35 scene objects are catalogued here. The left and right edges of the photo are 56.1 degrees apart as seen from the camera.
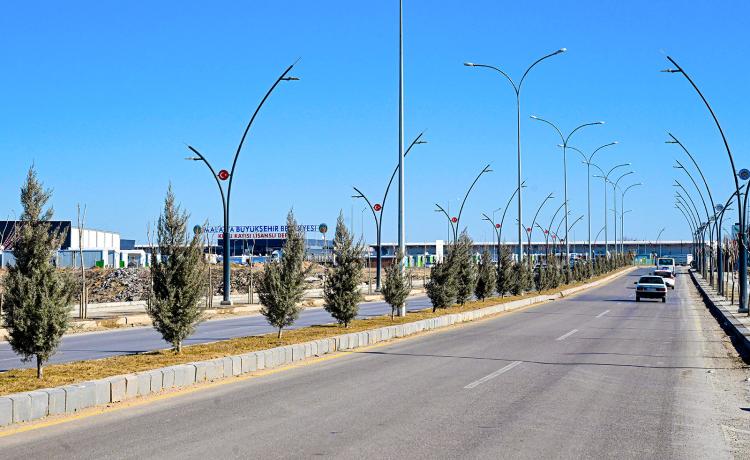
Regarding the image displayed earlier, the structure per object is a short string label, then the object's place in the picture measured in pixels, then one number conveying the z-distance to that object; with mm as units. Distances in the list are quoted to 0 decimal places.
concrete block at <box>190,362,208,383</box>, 11266
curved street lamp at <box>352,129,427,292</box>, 47119
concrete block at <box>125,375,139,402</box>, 9852
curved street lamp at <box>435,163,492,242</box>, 44781
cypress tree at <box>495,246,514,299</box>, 35938
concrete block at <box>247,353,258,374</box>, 12406
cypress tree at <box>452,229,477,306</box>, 27525
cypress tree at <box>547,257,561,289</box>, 46994
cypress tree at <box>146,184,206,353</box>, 12633
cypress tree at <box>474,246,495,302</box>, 32938
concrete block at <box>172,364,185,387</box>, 10797
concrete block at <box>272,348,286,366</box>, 13362
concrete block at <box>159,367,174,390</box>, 10544
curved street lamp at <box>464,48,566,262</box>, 37219
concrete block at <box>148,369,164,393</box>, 10336
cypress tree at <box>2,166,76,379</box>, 10195
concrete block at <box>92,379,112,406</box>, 9367
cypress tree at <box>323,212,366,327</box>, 18516
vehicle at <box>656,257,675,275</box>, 97000
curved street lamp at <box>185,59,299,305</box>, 29166
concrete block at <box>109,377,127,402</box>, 9602
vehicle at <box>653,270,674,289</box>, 57156
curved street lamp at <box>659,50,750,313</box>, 27047
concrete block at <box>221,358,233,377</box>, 11920
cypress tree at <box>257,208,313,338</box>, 15745
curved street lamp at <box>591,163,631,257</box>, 69375
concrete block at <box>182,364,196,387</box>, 11000
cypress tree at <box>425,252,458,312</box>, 25812
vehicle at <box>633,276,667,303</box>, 40125
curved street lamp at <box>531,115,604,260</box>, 48494
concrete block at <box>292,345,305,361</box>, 14086
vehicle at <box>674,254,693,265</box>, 183750
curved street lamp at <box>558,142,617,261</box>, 59588
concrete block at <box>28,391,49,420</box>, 8453
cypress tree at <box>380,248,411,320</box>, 21922
